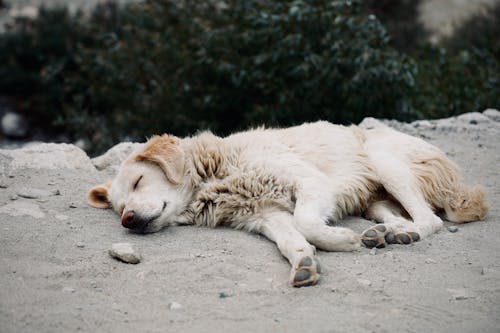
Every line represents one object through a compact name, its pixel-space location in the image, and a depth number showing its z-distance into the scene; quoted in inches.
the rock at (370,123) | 282.0
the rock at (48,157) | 225.6
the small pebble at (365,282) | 138.3
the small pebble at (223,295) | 133.8
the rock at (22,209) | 180.5
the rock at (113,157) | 246.7
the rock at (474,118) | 307.3
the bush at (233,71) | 334.3
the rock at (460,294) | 131.3
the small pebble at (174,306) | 128.0
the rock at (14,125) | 508.4
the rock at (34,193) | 194.9
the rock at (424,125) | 301.1
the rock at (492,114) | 318.0
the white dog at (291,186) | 173.3
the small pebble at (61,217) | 180.2
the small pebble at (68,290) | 134.3
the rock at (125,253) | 151.8
